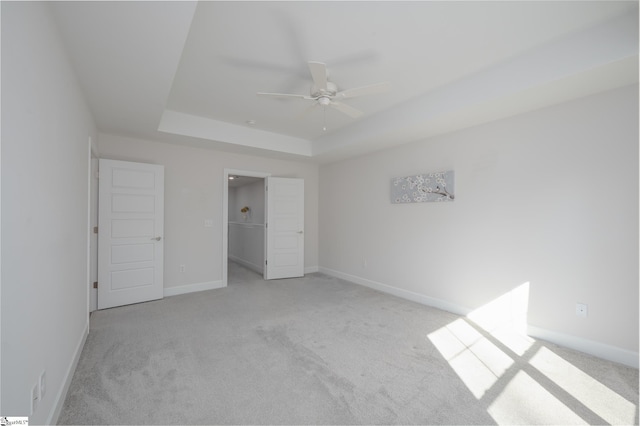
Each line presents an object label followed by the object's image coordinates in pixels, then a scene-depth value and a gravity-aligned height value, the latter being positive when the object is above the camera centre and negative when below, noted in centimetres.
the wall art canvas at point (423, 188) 369 +37
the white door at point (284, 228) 532 -31
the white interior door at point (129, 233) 375 -29
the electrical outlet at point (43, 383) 148 -94
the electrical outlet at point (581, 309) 259 -90
